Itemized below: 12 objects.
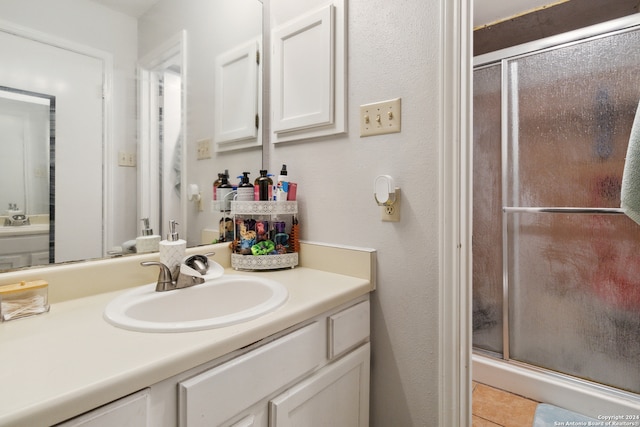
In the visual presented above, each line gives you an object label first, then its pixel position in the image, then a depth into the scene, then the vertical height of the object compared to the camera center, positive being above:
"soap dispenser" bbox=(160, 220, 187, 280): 0.91 -0.13
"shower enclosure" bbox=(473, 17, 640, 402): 1.50 +0.01
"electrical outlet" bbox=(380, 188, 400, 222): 0.99 +0.00
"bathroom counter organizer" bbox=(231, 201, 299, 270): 1.14 -0.10
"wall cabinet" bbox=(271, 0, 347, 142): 1.12 +0.51
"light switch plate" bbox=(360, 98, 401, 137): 1.00 +0.30
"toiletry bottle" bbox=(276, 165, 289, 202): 1.18 +0.09
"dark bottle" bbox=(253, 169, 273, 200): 1.21 +0.09
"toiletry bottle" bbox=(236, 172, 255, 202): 1.20 +0.07
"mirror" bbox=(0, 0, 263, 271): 0.82 +0.32
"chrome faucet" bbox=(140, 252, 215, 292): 0.88 -0.19
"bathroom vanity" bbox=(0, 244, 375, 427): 0.45 -0.27
